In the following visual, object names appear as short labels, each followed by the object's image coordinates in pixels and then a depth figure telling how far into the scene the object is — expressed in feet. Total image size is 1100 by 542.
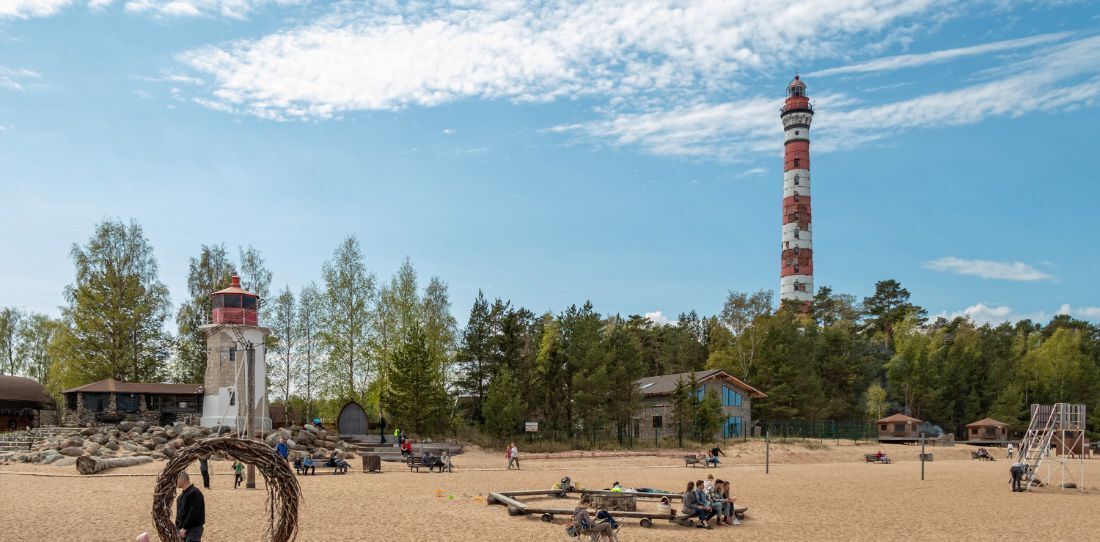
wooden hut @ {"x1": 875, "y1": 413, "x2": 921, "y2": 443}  219.41
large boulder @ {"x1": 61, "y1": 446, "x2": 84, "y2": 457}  112.76
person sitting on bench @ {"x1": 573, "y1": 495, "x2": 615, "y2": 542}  48.03
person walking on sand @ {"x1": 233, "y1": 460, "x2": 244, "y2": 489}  83.30
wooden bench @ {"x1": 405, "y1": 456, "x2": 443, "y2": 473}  110.63
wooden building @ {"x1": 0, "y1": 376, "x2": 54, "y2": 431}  174.81
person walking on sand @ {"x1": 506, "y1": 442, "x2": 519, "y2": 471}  118.42
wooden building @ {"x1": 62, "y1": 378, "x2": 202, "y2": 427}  144.36
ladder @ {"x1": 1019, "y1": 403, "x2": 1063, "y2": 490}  104.39
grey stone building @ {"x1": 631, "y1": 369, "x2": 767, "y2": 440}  198.29
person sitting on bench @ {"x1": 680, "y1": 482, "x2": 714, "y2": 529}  62.08
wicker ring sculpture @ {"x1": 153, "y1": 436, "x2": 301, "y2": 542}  37.40
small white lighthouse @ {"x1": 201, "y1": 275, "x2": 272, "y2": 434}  135.54
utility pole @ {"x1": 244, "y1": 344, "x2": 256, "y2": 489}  79.85
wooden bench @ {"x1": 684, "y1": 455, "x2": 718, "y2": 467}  133.38
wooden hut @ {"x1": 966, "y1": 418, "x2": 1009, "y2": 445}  230.89
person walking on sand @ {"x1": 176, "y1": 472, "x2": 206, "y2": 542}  37.45
